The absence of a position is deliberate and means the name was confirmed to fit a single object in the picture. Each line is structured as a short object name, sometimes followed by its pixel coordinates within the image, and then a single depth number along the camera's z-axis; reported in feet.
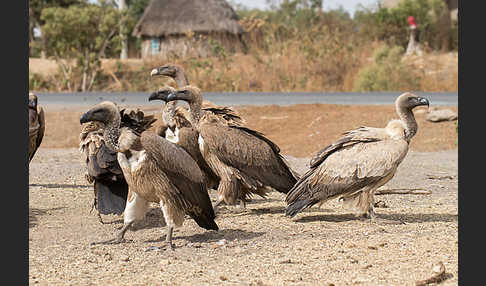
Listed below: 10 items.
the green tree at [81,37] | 163.53
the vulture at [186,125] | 49.08
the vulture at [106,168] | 43.80
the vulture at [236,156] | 47.85
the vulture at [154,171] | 38.42
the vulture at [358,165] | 43.98
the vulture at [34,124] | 56.80
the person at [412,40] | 216.33
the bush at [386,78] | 132.67
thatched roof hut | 229.66
